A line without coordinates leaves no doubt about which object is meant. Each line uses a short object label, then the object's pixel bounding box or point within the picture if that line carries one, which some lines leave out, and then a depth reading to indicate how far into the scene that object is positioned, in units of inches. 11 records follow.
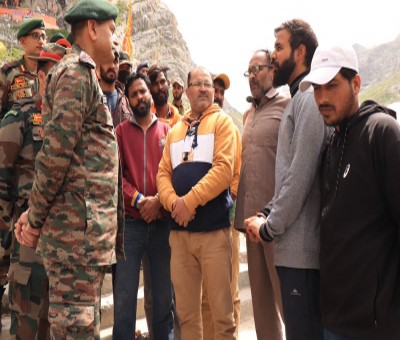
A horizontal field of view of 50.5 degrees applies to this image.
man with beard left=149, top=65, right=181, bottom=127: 186.9
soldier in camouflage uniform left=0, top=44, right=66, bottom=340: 116.1
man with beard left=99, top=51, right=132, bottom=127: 156.1
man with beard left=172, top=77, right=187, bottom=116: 247.6
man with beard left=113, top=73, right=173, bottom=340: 135.1
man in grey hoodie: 90.1
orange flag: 1346.2
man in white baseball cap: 69.8
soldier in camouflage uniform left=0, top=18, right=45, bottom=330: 174.7
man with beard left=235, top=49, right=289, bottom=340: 128.3
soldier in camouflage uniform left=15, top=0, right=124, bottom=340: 87.9
